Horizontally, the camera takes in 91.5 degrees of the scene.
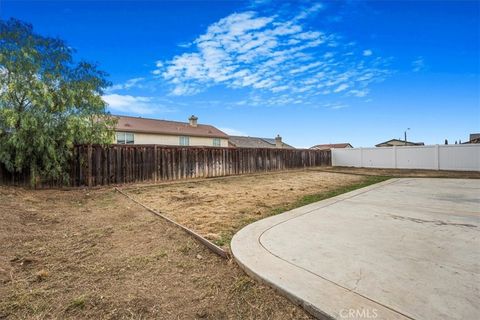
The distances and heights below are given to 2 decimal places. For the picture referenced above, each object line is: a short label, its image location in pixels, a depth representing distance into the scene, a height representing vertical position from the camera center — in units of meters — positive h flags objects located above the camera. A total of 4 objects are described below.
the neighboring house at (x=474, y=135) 31.45 +2.77
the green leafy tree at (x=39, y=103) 7.27 +1.93
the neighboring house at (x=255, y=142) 32.20 +2.41
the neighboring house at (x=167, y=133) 20.33 +2.55
